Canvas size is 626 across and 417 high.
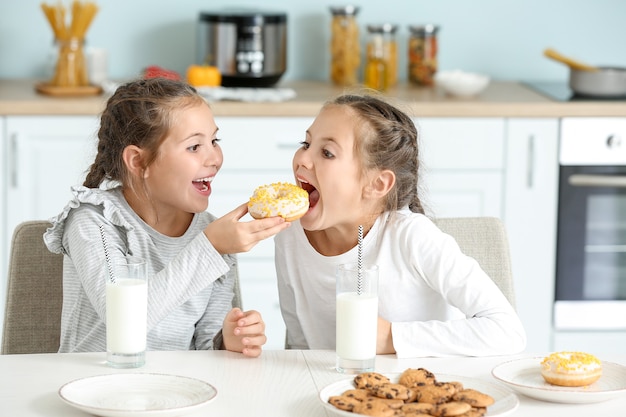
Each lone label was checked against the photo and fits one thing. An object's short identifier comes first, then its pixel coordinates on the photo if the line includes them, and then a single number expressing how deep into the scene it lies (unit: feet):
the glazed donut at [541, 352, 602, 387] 6.51
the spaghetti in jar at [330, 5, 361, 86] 14.04
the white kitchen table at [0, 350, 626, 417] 6.24
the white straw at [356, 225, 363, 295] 6.69
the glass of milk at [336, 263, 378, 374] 6.70
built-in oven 12.77
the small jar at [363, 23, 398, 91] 13.68
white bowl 13.09
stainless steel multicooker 13.28
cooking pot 13.06
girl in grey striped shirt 7.95
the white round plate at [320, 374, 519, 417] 6.13
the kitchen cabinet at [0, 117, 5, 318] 12.16
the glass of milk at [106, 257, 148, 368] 6.63
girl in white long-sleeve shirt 7.91
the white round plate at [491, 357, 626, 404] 6.34
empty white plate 6.05
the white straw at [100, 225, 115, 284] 6.70
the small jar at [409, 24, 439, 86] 14.11
